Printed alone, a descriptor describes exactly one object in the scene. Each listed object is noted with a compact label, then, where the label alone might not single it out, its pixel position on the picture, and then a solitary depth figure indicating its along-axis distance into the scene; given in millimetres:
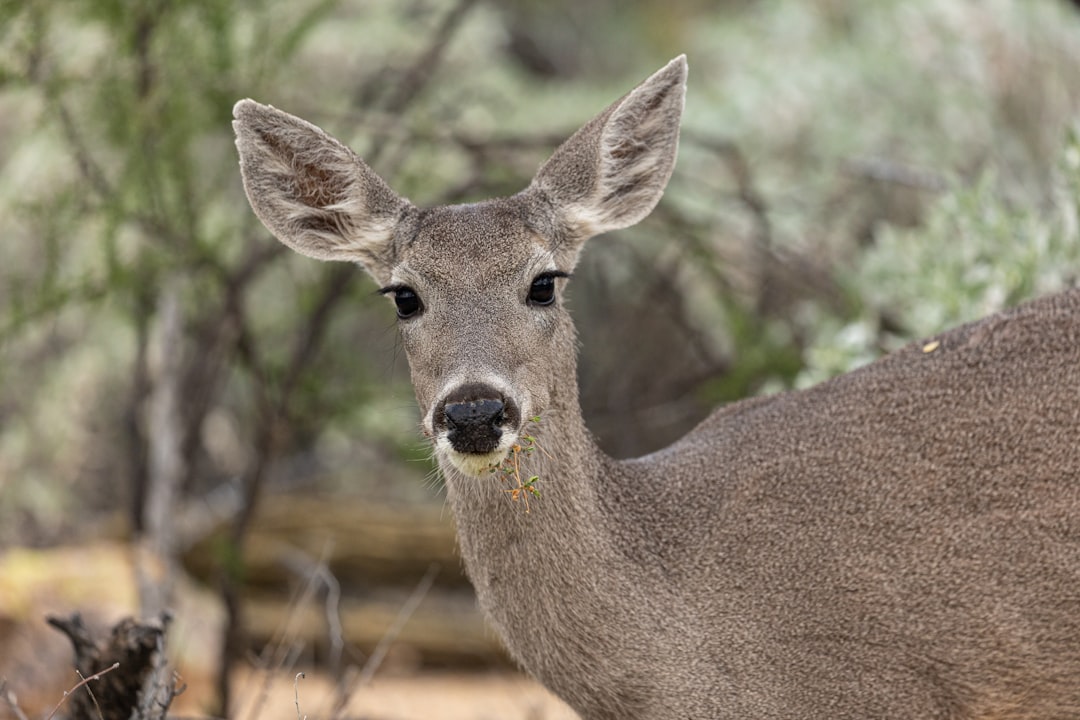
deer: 10117
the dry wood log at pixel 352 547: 24781
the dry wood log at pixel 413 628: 24406
